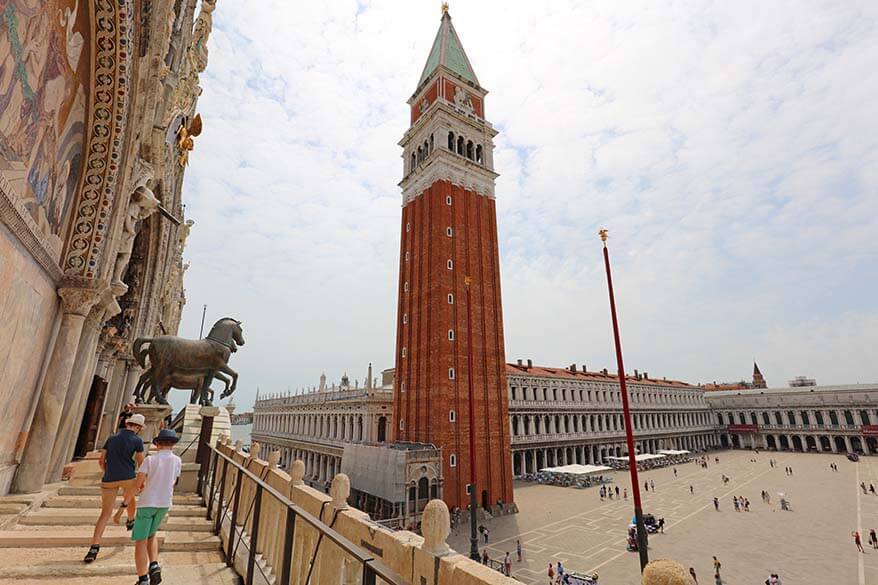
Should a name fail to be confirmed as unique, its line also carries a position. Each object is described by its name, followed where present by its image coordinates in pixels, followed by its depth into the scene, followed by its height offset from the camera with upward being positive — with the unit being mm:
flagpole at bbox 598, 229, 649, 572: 10661 -911
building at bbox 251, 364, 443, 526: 26781 -2584
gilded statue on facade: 15984 +10722
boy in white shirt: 4418 -938
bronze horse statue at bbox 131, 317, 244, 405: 9969 +1317
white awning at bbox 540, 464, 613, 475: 37300 -4499
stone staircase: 4762 -1729
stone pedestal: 10825 -43
